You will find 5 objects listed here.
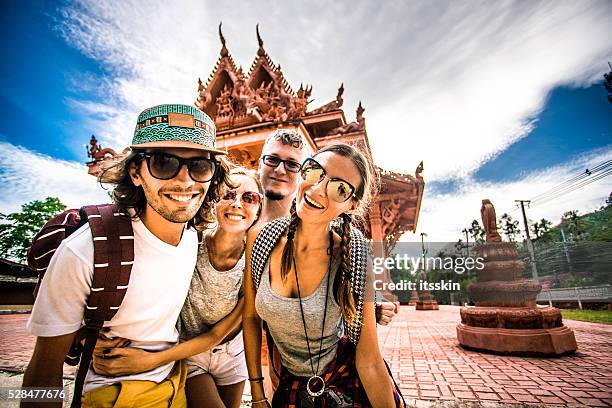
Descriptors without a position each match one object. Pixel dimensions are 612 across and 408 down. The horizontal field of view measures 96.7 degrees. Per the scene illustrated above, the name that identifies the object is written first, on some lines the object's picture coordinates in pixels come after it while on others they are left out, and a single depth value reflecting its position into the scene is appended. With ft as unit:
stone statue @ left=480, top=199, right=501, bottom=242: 18.84
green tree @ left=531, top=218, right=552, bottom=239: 167.59
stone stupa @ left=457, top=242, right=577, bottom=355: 14.89
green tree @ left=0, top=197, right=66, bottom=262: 73.82
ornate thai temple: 18.53
